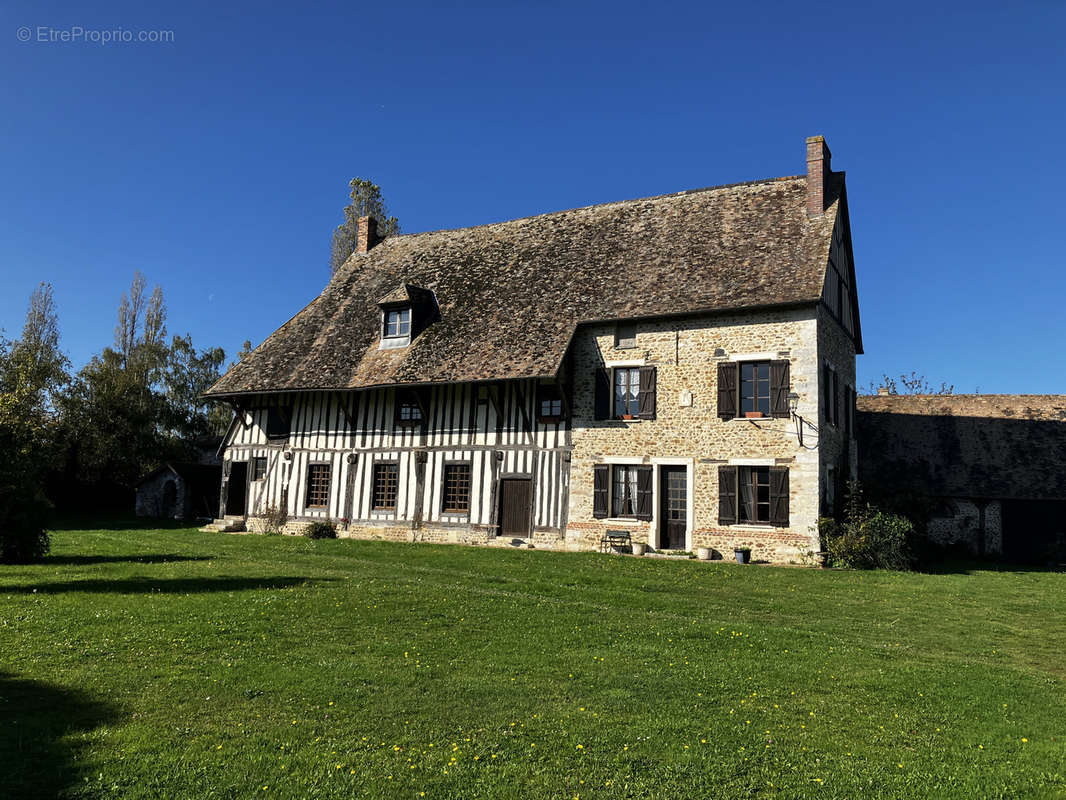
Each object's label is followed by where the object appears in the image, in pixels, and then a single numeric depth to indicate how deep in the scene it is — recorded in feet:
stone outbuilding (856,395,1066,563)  73.31
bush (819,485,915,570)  55.98
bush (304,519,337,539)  74.38
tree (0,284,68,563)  43.52
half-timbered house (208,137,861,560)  60.18
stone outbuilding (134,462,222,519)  93.76
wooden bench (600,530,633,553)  62.69
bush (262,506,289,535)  78.33
